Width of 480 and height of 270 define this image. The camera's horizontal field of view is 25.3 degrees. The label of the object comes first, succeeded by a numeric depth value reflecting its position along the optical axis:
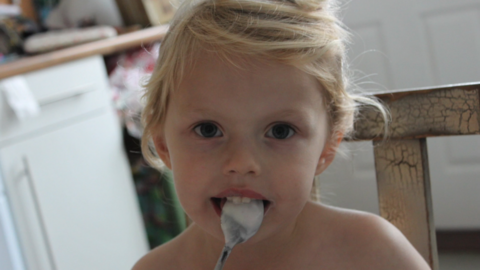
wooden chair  0.76
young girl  0.73
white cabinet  1.25
